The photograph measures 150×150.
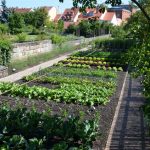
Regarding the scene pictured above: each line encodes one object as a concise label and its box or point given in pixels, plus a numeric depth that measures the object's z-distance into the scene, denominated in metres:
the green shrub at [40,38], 30.59
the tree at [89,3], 5.40
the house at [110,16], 86.90
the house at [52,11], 96.21
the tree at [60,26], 55.33
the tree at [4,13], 48.47
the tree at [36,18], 53.19
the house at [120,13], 112.35
